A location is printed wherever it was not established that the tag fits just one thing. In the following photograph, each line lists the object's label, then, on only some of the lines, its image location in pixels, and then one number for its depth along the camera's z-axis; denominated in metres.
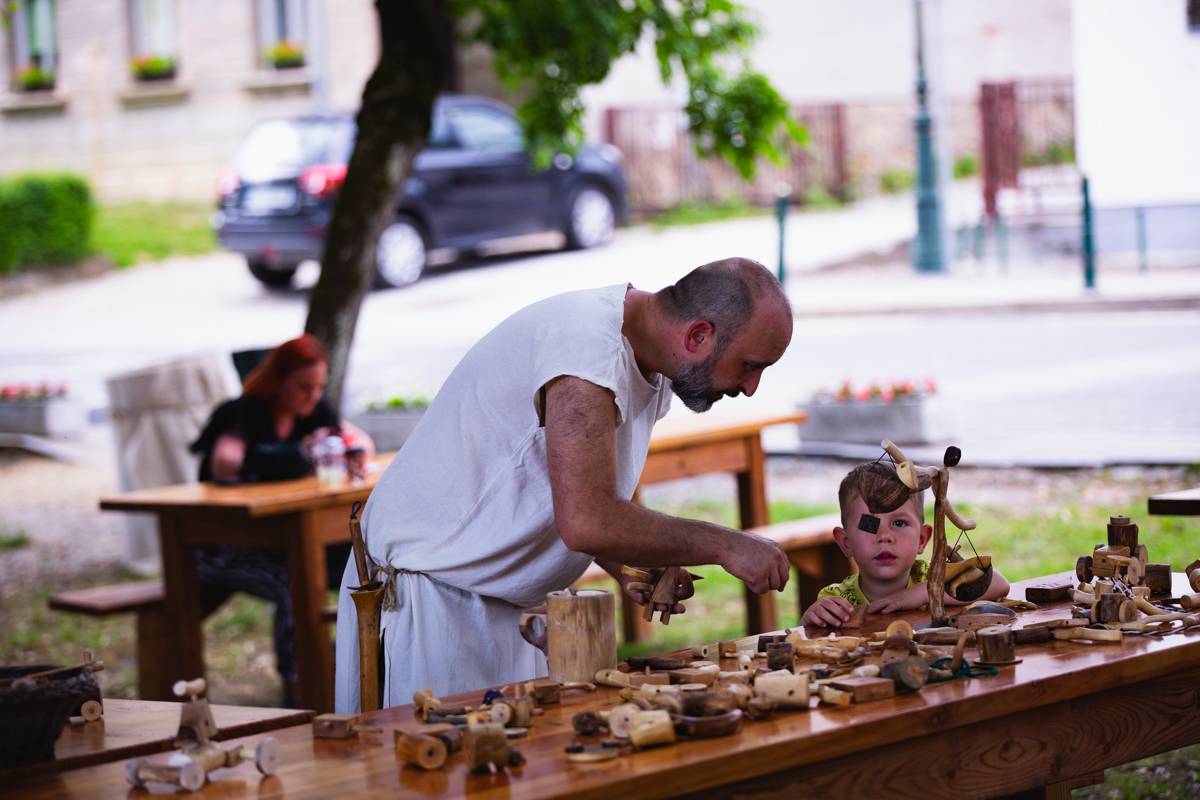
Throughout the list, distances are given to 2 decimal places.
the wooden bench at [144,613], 6.10
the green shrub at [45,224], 23.16
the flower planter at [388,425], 9.54
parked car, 16.75
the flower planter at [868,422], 9.84
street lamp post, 16.38
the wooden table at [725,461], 6.42
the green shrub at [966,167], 24.44
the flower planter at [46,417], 13.05
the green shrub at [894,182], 23.78
